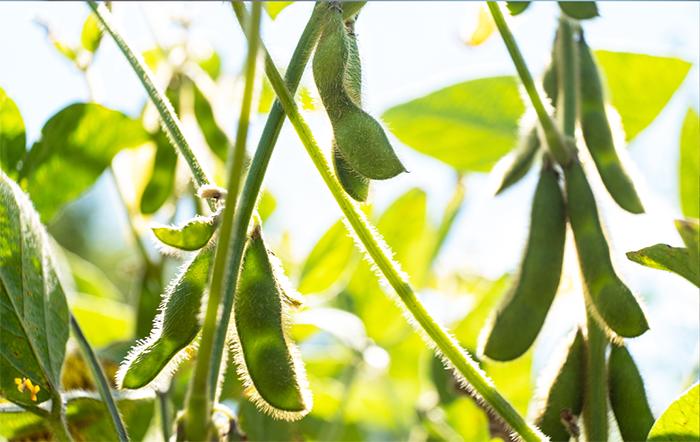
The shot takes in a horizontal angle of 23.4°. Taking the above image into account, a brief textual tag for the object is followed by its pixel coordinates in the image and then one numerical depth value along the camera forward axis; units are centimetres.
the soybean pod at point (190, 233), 34
